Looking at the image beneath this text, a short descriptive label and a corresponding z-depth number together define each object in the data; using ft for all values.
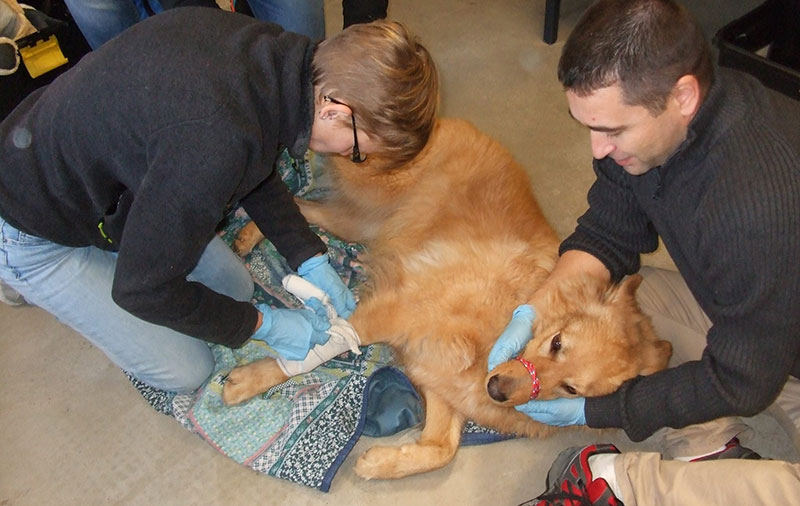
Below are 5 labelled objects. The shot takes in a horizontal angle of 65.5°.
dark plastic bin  9.54
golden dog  6.15
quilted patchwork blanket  7.16
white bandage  7.35
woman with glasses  4.45
